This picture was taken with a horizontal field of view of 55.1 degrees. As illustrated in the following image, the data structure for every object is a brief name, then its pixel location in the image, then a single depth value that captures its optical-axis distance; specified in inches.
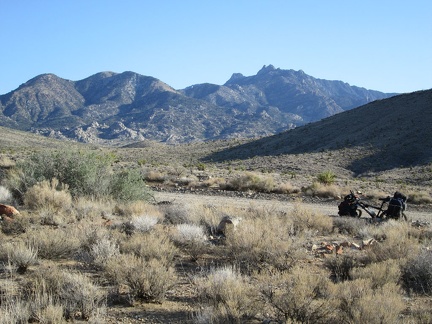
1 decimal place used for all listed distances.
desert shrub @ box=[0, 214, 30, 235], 390.9
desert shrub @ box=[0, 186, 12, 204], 562.9
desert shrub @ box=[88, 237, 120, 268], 297.4
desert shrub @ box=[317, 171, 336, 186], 1156.7
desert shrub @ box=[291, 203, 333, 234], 469.7
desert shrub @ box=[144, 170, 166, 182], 1108.5
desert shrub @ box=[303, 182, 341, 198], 908.6
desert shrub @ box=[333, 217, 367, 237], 467.2
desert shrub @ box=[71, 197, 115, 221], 476.7
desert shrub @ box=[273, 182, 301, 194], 971.9
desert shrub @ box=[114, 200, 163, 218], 489.2
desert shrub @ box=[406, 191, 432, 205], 889.5
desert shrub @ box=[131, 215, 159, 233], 402.6
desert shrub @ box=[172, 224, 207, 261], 348.2
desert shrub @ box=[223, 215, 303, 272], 315.3
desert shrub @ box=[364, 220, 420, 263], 328.5
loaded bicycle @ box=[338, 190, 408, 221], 522.3
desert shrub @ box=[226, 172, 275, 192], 988.6
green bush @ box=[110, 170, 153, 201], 624.7
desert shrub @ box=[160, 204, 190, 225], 478.3
